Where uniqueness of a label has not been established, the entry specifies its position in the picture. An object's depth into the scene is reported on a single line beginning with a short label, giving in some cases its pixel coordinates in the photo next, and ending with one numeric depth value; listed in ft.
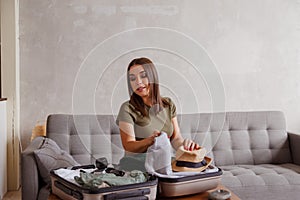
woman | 5.29
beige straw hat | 5.63
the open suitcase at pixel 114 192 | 5.00
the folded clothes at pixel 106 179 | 5.10
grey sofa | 8.27
